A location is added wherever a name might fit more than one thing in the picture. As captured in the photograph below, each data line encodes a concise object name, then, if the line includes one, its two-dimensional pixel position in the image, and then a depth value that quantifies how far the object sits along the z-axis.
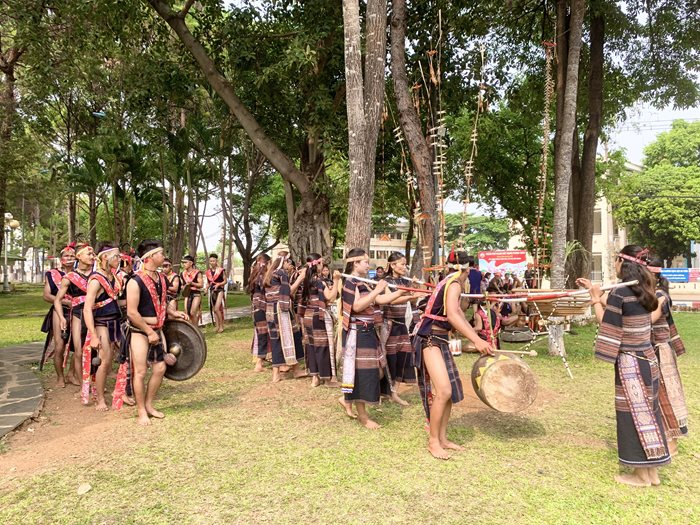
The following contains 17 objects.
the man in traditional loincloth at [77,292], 6.37
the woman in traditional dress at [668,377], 4.29
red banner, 22.42
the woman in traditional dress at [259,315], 8.20
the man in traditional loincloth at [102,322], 5.74
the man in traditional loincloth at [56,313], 6.80
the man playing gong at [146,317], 5.08
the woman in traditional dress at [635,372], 3.75
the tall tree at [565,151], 9.60
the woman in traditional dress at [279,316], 7.51
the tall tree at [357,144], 7.90
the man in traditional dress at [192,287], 12.20
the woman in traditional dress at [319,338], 7.20
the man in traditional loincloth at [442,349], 4.37
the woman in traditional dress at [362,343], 5.09
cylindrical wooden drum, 4.42
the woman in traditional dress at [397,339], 6.15
